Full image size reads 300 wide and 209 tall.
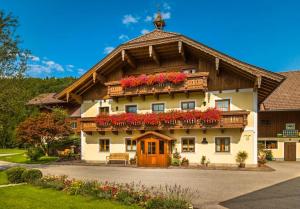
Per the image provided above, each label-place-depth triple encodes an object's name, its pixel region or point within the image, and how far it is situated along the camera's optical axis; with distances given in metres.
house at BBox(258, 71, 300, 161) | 27.39
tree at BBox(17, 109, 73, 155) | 29.83
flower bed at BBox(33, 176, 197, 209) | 9.11
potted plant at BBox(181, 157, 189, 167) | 22.73
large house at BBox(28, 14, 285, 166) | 21.39
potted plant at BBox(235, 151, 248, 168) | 21.31
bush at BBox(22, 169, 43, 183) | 14.33
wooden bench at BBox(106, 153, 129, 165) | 24.57
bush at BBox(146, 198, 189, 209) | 8.89
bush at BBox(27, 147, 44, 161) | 28.89
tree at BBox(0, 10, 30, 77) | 20.94
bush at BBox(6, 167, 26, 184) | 14.68
